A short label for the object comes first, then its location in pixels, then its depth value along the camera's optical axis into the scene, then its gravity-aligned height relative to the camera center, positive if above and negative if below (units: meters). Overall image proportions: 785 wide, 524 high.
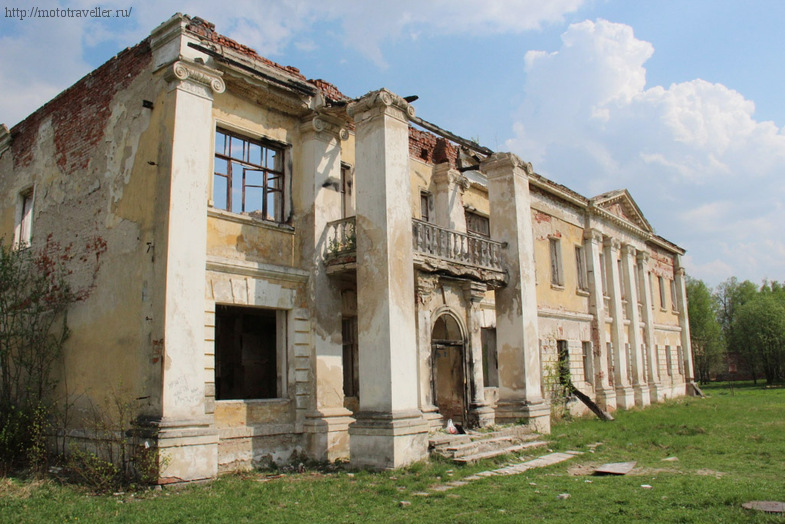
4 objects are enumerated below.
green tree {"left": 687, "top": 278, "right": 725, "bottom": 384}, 49.59 +2.46
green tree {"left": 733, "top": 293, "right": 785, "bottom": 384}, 45.88 +1.83
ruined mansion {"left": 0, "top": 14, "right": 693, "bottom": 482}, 9.91 +2.08
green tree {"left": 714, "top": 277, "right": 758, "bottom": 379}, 55.95 +6.29
